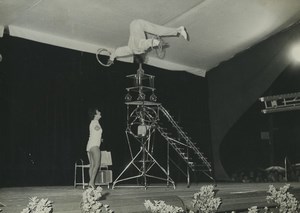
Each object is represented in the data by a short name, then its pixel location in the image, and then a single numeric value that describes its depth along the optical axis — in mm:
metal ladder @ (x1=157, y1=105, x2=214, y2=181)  9077
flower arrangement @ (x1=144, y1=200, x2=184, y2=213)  3356
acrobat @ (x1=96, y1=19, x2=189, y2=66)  5348
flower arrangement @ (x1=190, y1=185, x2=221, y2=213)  3947
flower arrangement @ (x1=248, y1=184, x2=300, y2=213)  4900
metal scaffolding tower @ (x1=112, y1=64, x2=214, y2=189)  5785
